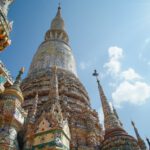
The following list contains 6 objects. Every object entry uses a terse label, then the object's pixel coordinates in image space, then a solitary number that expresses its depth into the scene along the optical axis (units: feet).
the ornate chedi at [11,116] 32.96
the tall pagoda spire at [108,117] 39.32
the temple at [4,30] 30.18
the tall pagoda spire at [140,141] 48.93
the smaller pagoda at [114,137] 35.24
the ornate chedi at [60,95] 38.32
